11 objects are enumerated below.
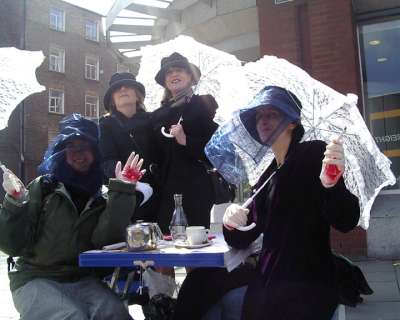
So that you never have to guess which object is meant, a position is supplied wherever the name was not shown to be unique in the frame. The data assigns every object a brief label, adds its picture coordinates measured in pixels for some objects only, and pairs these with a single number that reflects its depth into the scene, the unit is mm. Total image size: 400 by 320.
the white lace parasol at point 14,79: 2969
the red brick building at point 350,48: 6473
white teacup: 2449
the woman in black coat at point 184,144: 3367
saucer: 2400
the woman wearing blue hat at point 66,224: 2584
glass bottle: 2758
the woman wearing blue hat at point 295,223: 2086
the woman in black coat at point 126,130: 3482
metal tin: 2414
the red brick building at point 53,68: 24266
